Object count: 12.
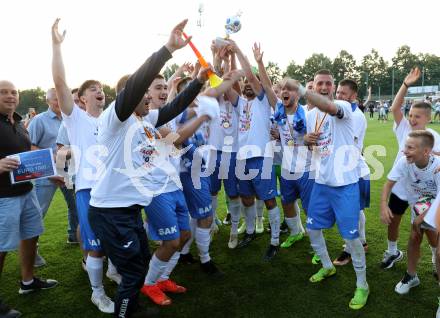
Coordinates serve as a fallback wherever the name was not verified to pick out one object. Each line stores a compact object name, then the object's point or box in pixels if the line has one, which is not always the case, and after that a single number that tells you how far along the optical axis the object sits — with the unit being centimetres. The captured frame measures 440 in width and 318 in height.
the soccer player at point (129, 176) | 260
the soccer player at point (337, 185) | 378
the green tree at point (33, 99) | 6353
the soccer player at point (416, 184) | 371
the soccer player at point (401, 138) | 441
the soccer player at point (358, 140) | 455
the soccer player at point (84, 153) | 355
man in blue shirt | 535
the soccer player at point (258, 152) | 518
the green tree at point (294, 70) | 7831
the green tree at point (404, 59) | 8869
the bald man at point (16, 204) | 374
